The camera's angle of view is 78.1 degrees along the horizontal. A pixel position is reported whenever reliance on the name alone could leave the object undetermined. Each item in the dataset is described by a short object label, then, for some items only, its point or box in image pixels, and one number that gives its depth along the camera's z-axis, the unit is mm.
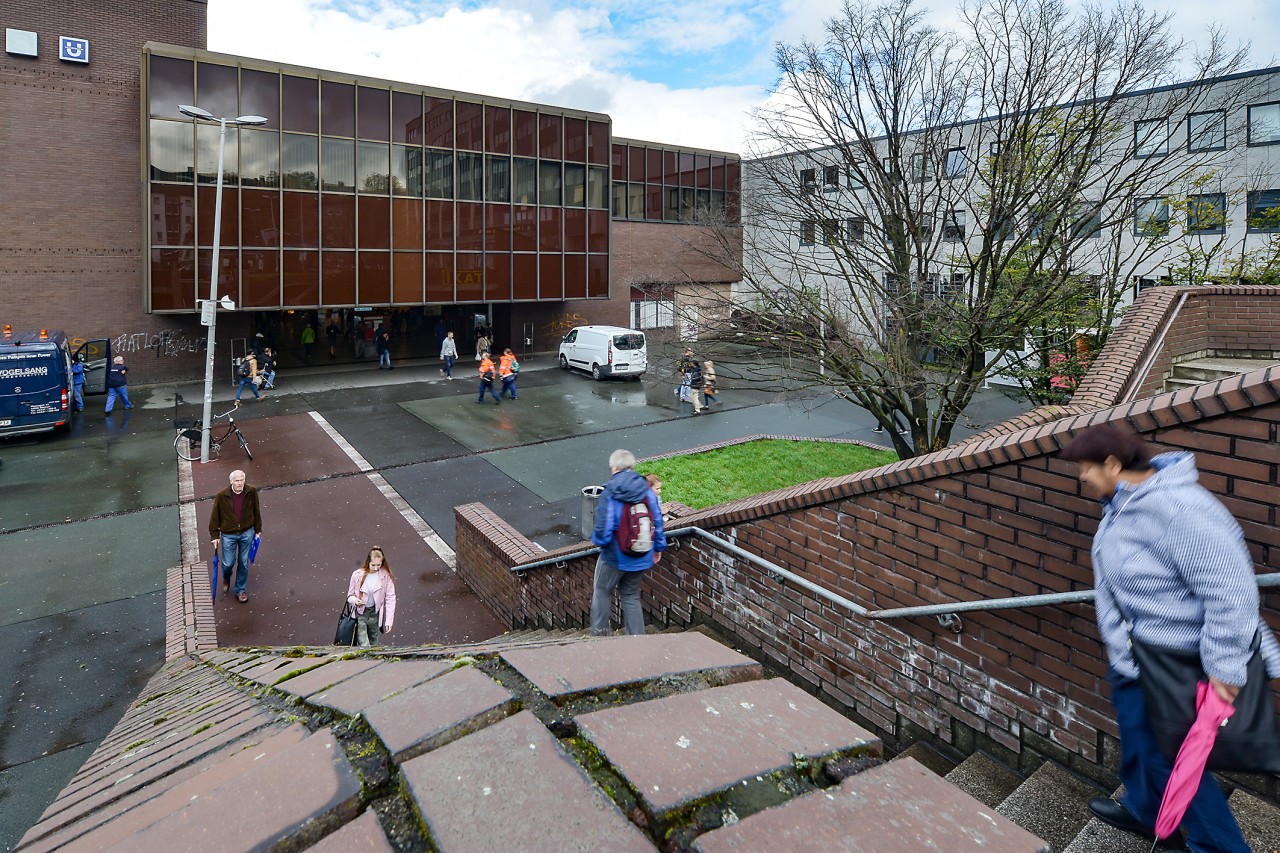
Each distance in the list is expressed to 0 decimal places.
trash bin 11115
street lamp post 15555
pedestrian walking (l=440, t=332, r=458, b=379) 26875
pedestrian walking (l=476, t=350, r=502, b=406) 22344
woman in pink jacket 7602
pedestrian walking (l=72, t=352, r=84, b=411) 20569
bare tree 11836
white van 26344
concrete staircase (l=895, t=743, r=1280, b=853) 2688
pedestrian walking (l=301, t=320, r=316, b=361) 28828
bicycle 16375
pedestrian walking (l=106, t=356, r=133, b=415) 20344
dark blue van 16656
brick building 22609
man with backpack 5535
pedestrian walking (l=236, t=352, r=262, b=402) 22177
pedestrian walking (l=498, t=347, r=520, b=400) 22422
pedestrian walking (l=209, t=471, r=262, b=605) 9297
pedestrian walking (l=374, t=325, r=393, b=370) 28500
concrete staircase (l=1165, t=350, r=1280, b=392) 7765
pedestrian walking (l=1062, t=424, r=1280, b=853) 2240
